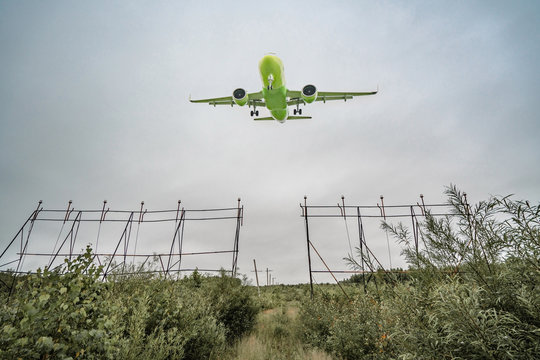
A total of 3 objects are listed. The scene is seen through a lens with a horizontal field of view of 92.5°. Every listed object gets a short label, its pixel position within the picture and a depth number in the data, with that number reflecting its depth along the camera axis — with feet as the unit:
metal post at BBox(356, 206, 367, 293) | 39.35
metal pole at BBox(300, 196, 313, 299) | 36.45
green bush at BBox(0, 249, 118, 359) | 7.18
